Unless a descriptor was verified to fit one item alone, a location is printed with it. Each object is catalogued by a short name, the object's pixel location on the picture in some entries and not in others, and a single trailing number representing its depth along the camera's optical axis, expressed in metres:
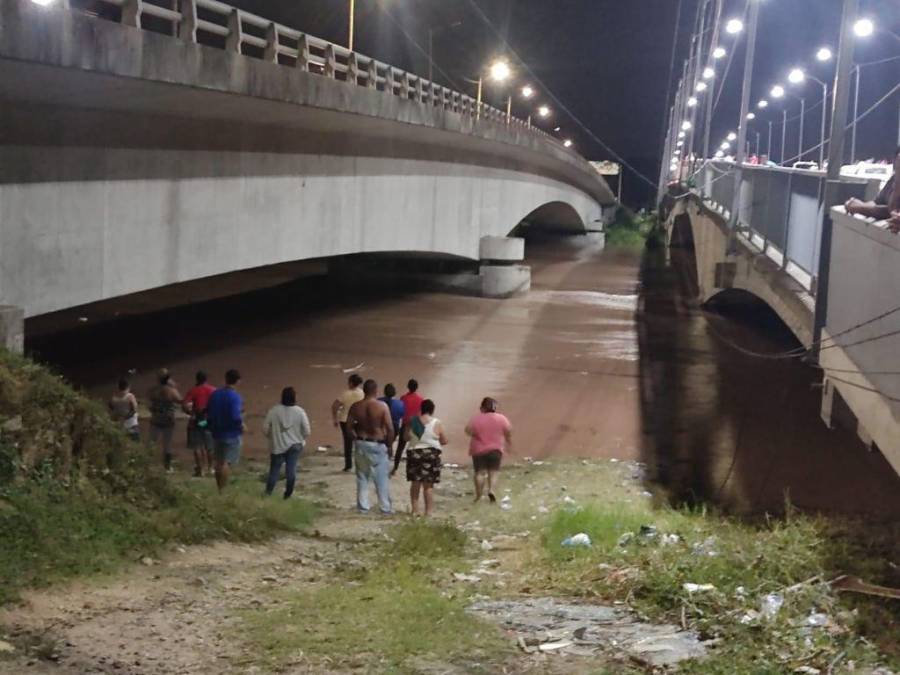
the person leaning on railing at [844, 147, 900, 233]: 9.64
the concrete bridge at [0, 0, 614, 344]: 12.63
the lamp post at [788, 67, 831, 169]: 45.19
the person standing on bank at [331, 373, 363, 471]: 12.39
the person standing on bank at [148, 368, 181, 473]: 11.73
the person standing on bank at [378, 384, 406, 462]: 12.66
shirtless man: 10.71
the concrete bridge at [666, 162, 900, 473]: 9.52
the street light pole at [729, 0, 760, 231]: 30.01
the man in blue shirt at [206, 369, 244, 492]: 10.90
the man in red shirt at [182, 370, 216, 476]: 11.89
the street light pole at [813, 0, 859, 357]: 13.69
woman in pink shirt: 11.74
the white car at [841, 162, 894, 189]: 22.82
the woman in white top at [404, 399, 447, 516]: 10.97
